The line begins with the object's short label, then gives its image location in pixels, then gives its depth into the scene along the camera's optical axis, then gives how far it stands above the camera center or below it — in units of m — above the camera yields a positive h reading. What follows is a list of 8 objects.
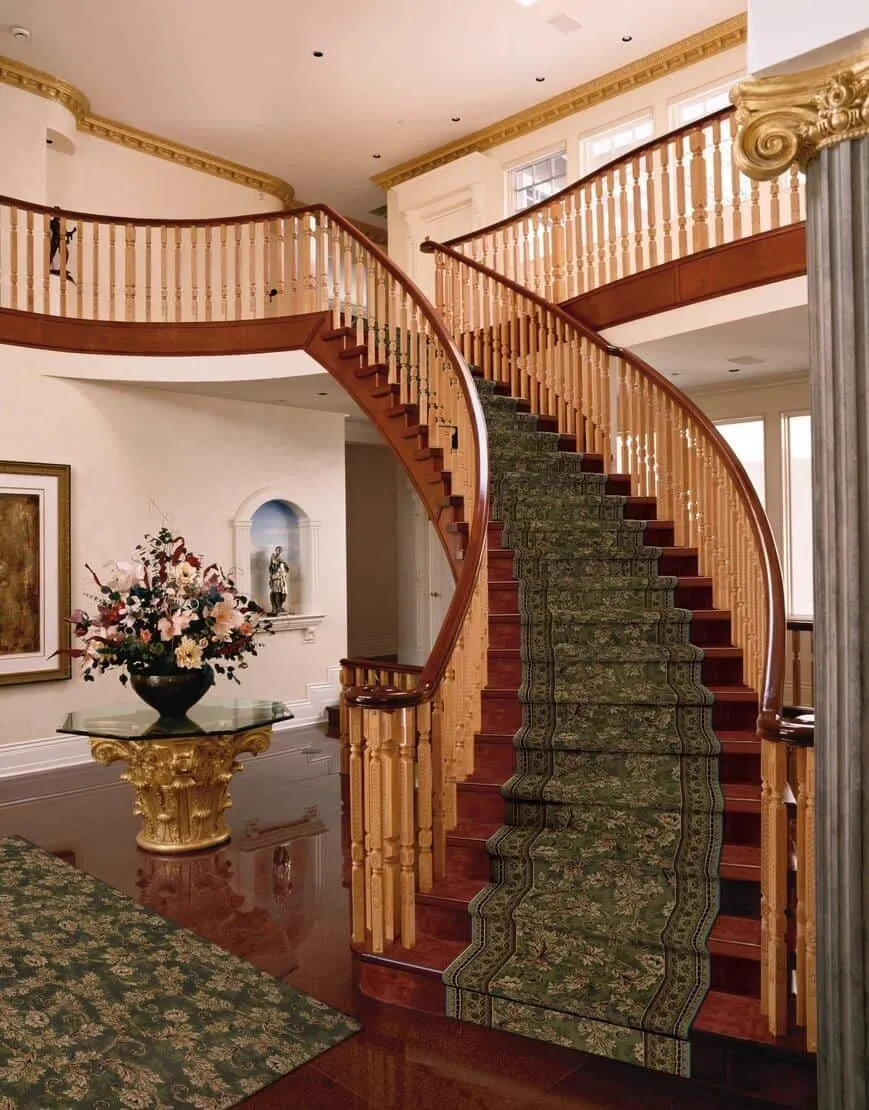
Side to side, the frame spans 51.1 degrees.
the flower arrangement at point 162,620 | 5.16 -0.29
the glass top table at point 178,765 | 5.04 -1.11
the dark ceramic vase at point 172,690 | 5.28 -0.71
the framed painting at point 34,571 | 7.53 -0.02
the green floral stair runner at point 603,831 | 3.02 -1.08
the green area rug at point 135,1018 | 2.79 -1.58
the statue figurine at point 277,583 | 9.43 -0.16
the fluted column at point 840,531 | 1.94 +0.07
